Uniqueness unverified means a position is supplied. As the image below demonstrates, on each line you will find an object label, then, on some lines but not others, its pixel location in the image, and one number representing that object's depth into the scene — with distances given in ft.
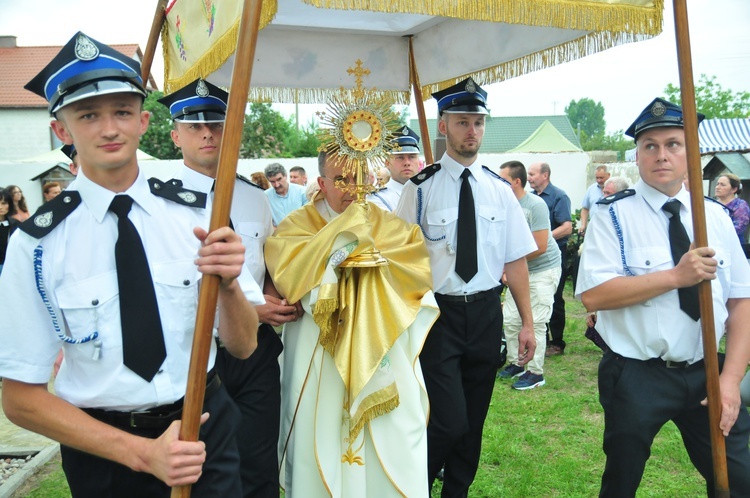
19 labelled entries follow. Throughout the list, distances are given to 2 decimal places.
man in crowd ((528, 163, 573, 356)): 26.78
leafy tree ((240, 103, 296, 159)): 105.40
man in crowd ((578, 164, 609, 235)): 39.24
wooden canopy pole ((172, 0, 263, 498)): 6.78
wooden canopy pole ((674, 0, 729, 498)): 8.89
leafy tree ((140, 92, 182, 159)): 98.89
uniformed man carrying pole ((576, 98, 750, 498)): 10.03
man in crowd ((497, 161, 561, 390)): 21.85
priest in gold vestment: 10.69
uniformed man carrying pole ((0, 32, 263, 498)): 6.70
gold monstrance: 11.41
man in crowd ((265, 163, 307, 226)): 31.68
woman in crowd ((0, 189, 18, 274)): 24.87
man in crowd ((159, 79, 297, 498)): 11.21
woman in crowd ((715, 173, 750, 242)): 25.96
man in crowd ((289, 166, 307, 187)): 41.47
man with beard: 12.84
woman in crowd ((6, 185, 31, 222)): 26.44
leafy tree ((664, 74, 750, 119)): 119.16
